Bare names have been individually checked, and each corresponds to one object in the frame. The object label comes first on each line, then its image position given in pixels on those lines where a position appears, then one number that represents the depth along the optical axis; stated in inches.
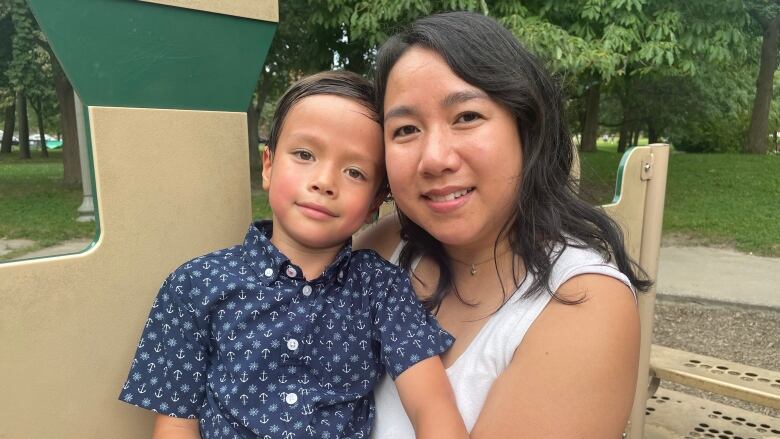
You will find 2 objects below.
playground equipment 48.6
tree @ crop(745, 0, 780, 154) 456.8
